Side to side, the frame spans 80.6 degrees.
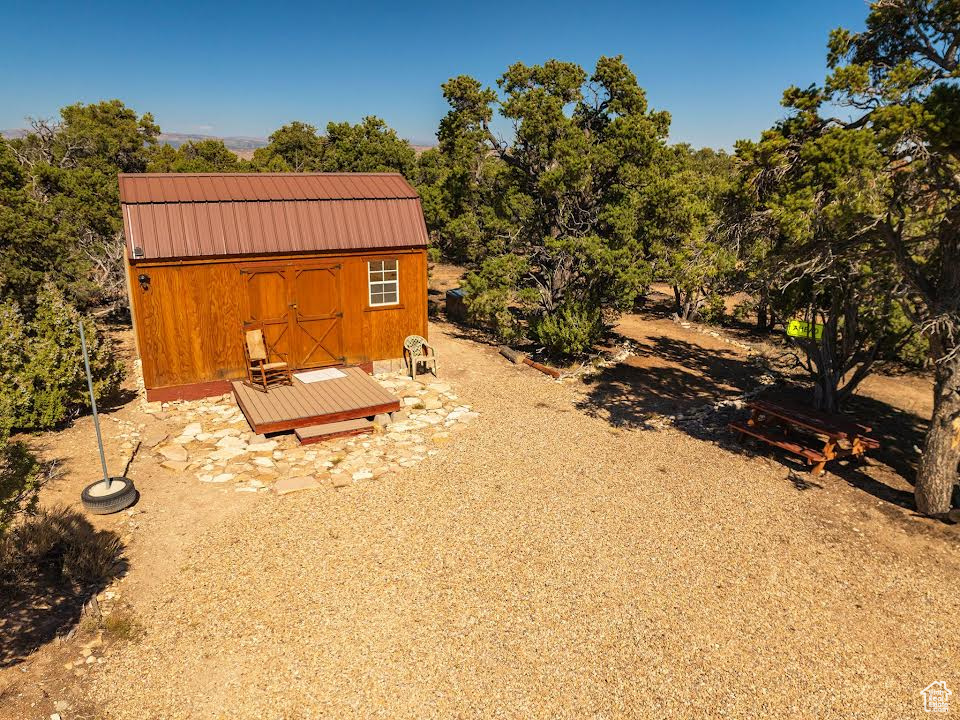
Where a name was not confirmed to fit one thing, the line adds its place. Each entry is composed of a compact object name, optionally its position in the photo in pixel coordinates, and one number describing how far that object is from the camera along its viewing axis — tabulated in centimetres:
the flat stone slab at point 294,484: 883
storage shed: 1138
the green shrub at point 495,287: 1546
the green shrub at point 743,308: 1180
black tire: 786
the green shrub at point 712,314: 2084
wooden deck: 1048
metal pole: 755
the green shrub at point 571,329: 1495
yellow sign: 1171
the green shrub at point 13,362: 954
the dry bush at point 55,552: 657
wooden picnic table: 964
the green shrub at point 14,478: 503
